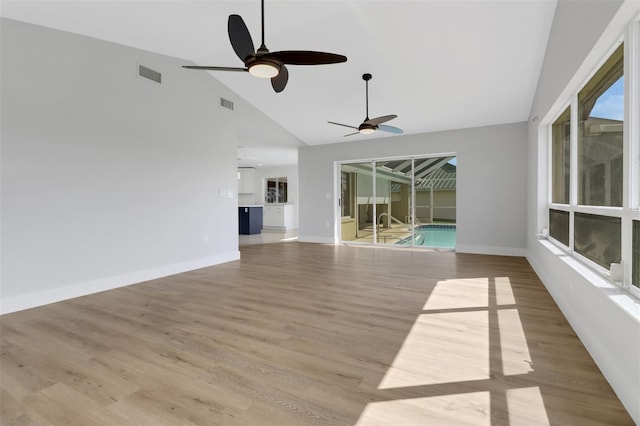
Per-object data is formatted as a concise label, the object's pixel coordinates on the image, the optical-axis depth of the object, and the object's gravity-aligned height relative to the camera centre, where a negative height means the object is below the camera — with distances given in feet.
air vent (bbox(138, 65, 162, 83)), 14.35 +6.44
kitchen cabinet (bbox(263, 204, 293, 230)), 37.99 -1.11
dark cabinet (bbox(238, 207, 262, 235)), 32.76 -1.28
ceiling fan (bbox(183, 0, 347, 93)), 8.09 +4.24
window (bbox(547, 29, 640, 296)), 5.87 +0.90
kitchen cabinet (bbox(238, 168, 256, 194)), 41.01 +3.54
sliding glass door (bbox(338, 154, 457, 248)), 23.28 +0.70
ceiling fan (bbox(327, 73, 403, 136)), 15.33 +4.33
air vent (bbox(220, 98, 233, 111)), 18.60 +6.42
